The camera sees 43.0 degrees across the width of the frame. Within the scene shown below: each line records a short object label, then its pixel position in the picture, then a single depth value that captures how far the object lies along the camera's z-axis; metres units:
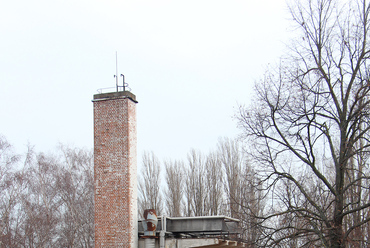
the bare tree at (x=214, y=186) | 38.38
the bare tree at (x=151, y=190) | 39.44
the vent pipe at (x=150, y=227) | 17.45
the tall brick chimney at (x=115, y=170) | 17.11
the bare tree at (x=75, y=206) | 35.06
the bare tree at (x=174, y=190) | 39.44
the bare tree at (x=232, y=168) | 37.16
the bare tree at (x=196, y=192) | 38.94
